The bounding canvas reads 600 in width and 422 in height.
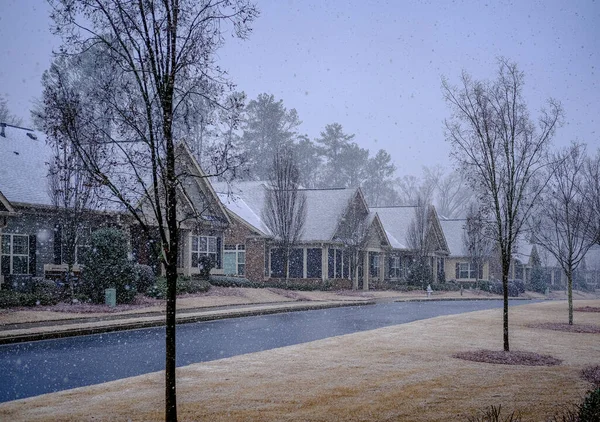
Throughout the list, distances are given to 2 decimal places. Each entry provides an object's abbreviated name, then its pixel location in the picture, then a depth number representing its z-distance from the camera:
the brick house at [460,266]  59.97
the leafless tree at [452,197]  96.06
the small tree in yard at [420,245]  49.09
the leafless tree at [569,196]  21.30
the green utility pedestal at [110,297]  23.39
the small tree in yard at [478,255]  52.62
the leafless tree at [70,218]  25.16
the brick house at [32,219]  25.92
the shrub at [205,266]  34.15
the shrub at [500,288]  51.53
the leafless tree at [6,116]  60.26
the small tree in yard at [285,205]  38.03
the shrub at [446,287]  50.28
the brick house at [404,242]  52.66
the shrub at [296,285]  37.45
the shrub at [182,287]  26.61
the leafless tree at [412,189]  96.07
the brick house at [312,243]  41.06
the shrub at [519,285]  53.88
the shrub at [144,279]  26.50
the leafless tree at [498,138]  13.53
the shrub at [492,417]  6.68
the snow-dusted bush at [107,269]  24.00
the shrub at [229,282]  33.91
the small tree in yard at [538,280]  60.21
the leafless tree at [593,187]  24.33
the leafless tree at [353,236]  41.34
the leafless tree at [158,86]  6.93
